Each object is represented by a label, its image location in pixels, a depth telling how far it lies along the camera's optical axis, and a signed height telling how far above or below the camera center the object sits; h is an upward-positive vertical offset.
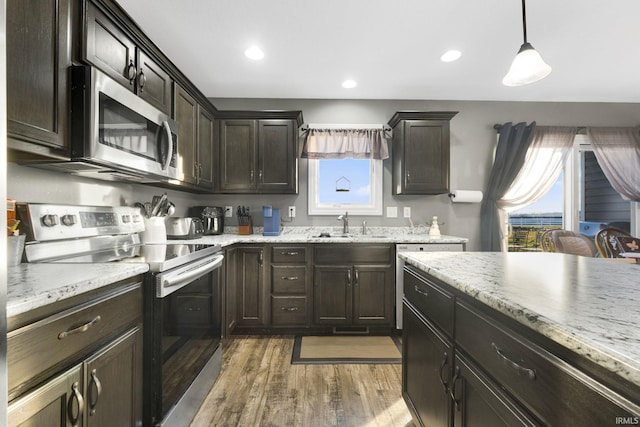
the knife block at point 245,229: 3.21 -0.18
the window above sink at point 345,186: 3.45 +0.33
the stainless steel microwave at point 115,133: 1.32 +0.43
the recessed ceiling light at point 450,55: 2.51 +1.39
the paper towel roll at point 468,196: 3.38 +0.21
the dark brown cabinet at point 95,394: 0.76 -0.56
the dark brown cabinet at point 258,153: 3.08 +0.63
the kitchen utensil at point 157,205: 2.12 +0.05
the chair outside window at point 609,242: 2.77 -0.26
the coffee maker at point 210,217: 3.01 -0.05
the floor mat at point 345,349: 2.33 -1.17
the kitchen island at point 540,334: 0.50 -0.27
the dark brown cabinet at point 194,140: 2.34 +0.65
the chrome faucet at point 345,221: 3.30 -0.09
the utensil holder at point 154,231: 2.03 -0.13
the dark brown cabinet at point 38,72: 1.05 +0.54
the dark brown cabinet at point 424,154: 3.10 +0.64
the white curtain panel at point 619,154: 3.46 +0.73
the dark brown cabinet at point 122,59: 1.40 +0.86
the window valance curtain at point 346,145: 3.31 +0.77
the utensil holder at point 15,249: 1.17 -0.16
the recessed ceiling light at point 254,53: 2.46 +1.38
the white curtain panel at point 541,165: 3.45 +0.59
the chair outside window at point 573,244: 2.81 -0.28
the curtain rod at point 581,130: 3.49 +1.02
